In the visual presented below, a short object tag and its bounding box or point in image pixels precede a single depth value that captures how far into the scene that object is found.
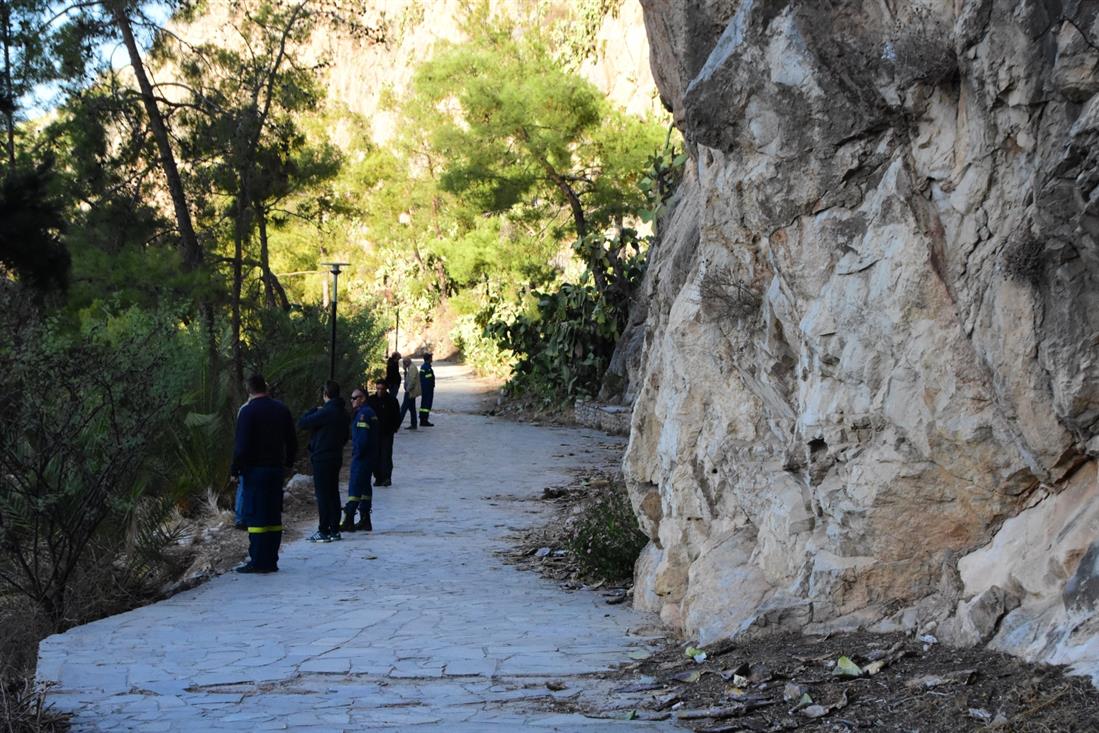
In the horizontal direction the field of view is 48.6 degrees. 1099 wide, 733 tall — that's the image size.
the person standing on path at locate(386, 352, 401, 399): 21.20
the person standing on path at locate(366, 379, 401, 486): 15.50
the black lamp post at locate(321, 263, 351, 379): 18.39
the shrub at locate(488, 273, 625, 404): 27.28
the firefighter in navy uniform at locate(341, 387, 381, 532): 12.50
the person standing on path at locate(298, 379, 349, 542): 11.58
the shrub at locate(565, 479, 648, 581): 10.19
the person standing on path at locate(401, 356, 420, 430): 23.84
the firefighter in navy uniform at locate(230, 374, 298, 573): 10.21
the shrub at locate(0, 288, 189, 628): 8.86
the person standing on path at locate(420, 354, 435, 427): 24.77
